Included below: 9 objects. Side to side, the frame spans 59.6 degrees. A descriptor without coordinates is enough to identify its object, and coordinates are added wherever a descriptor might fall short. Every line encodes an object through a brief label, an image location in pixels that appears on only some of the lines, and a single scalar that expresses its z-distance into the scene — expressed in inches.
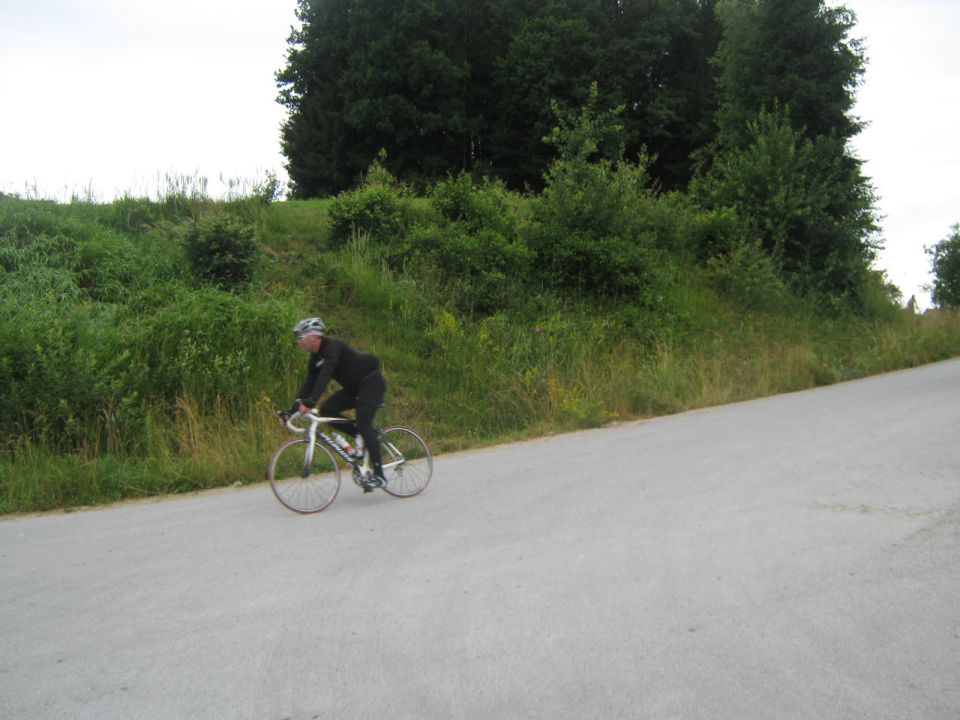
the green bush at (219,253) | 622.5
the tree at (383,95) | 1311.5
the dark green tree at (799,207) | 1035.3
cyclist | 337.2
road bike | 335.0
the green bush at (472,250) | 728.3
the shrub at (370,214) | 761.6
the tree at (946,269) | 2094.0
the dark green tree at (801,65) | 1107.9
